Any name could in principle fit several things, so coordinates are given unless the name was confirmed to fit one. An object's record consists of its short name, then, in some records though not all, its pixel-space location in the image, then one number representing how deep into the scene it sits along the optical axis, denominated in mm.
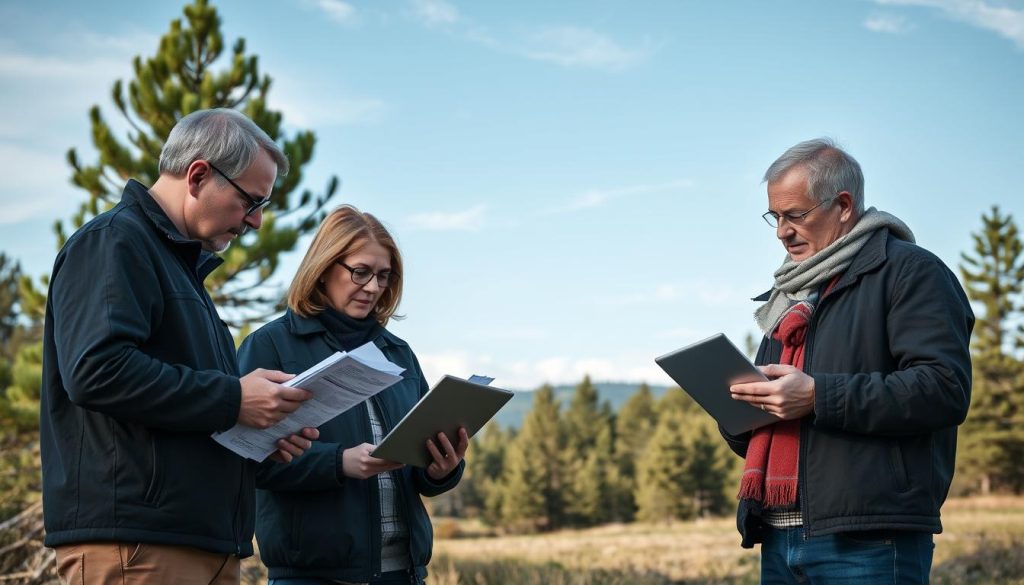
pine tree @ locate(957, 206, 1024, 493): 40188
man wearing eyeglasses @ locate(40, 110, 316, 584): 2430
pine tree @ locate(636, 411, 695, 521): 44938
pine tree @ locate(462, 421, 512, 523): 59125
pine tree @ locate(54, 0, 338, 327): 13172
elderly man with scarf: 2844
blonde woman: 3207
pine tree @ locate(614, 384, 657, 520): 50844
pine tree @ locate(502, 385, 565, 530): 49969
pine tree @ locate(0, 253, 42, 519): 12047
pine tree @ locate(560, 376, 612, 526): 49531
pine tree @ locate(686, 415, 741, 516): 45844
